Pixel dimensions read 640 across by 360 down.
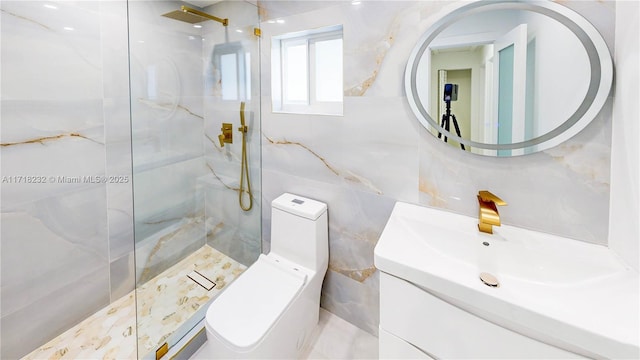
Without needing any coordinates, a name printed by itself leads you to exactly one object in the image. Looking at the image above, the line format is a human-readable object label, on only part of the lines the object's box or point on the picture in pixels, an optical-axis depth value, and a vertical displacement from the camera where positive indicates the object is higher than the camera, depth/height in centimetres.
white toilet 115 -70
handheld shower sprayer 183 -11
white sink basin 65 -39
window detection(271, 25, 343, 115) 173 +54
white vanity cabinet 73 -53
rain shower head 159 +83
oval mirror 95 +31
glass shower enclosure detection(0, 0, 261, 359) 141 -10
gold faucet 105 -23
